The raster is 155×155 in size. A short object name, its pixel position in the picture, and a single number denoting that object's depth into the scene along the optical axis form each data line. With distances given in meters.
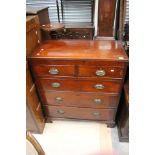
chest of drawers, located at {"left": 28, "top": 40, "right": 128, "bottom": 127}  1.47
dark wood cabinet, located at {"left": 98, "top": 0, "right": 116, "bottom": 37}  1.82
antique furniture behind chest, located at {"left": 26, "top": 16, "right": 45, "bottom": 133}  1.53
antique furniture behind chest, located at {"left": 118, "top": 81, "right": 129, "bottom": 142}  1.64
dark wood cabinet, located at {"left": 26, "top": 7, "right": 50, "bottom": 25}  1.75
